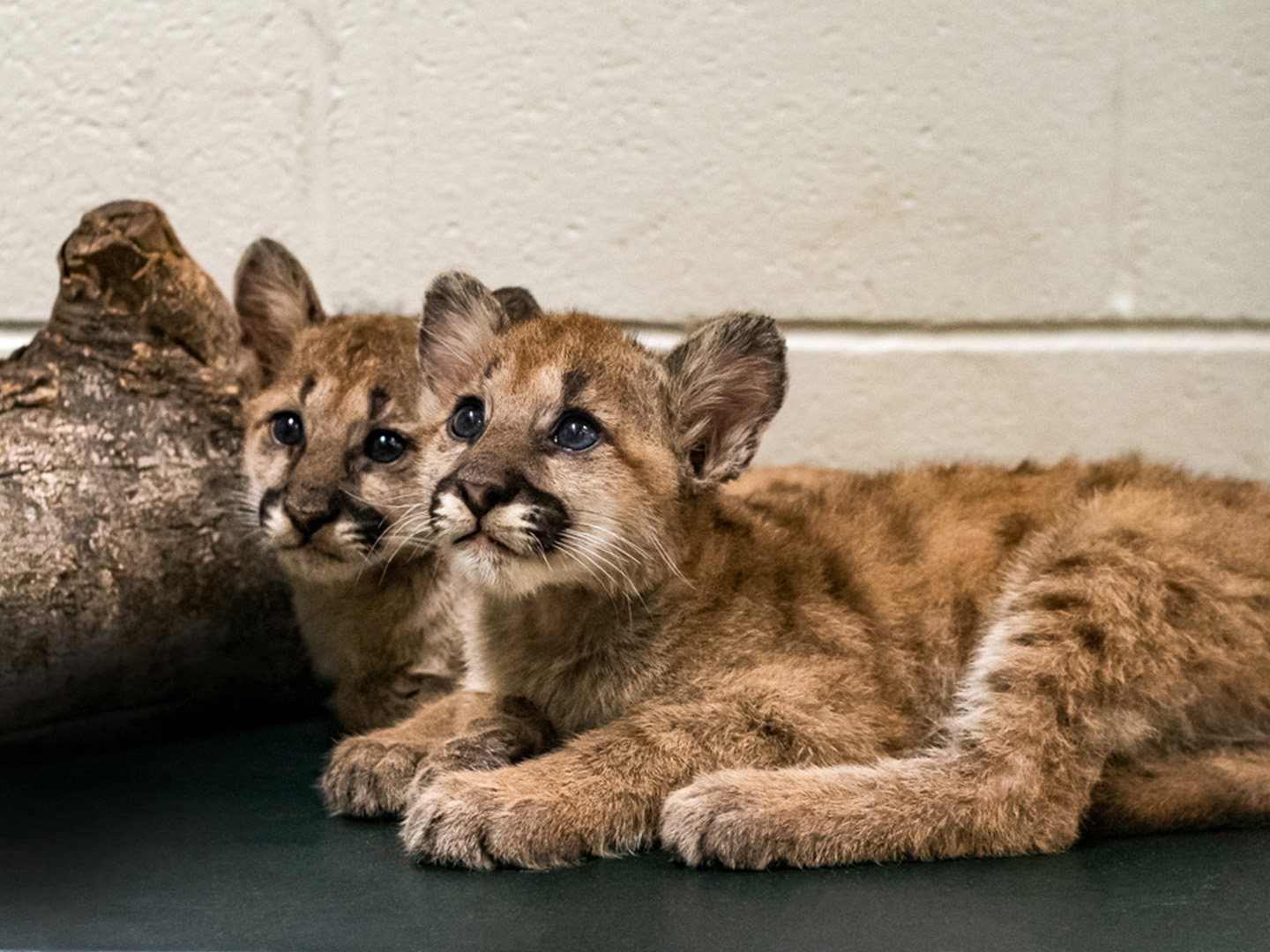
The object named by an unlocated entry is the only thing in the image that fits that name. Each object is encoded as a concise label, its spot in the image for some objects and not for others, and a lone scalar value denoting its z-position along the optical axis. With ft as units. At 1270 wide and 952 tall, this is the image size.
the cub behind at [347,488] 9.22
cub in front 7.23
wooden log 9.53
